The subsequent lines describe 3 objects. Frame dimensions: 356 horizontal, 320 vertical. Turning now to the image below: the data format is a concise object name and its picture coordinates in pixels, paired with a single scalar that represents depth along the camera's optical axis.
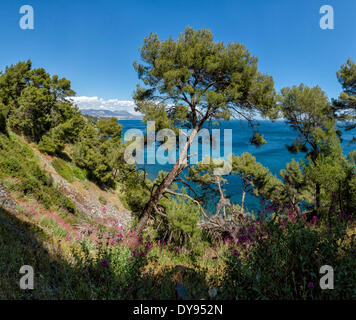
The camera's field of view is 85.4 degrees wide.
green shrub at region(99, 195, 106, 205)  21.30
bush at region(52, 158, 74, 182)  20.22
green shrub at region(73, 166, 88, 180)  23.59
